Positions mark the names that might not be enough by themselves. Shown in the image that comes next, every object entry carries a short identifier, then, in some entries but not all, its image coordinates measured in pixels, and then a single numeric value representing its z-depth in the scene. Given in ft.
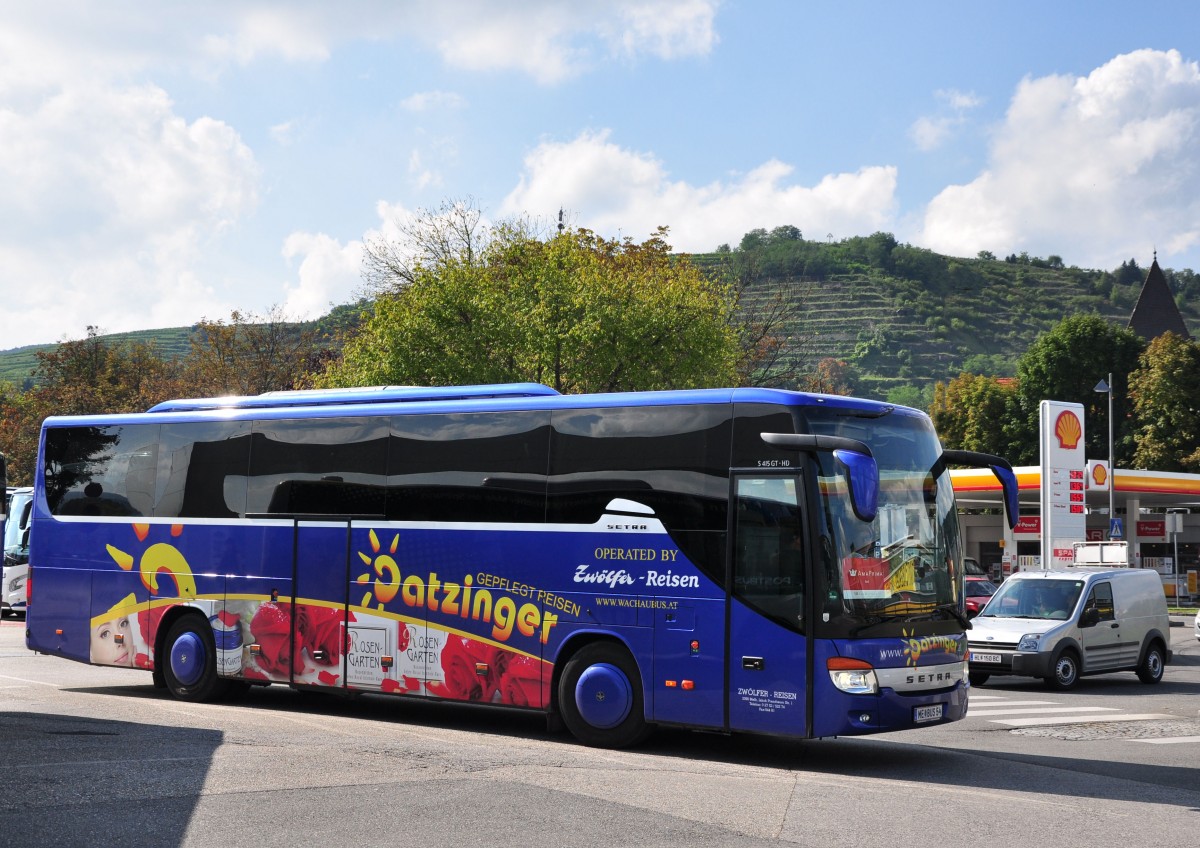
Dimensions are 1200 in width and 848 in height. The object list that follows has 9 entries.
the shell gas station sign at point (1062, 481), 111.04
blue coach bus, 39.50
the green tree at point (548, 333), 129.08
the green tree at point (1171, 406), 214.28
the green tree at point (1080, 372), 240.12
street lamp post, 152.95
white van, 69.56
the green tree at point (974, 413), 257.34
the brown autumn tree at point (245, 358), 226.58
